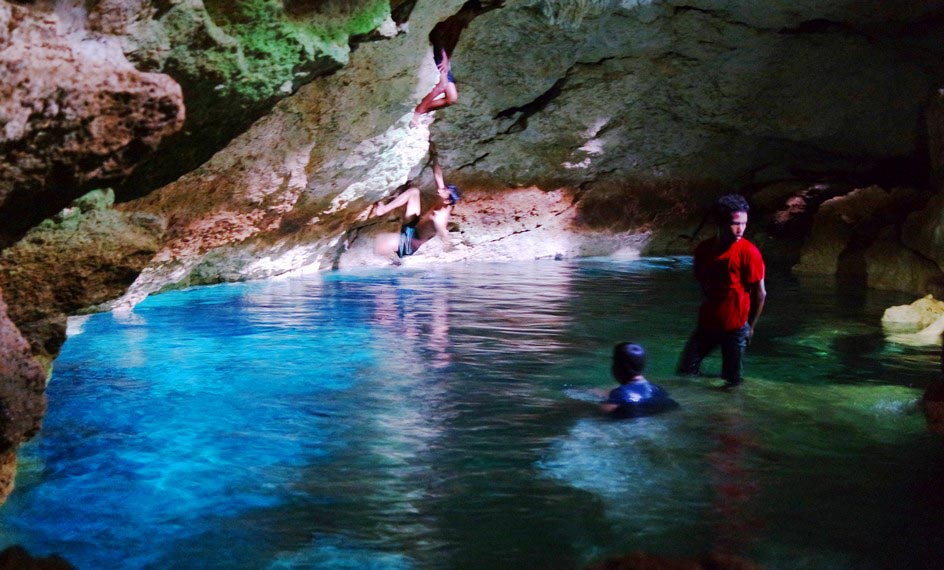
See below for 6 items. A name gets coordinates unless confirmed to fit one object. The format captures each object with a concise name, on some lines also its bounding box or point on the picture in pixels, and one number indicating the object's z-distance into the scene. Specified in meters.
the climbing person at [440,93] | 10.65
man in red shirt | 6.18
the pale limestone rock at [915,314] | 10.16
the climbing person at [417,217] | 12.56
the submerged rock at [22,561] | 2.82
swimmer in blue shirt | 5.90
